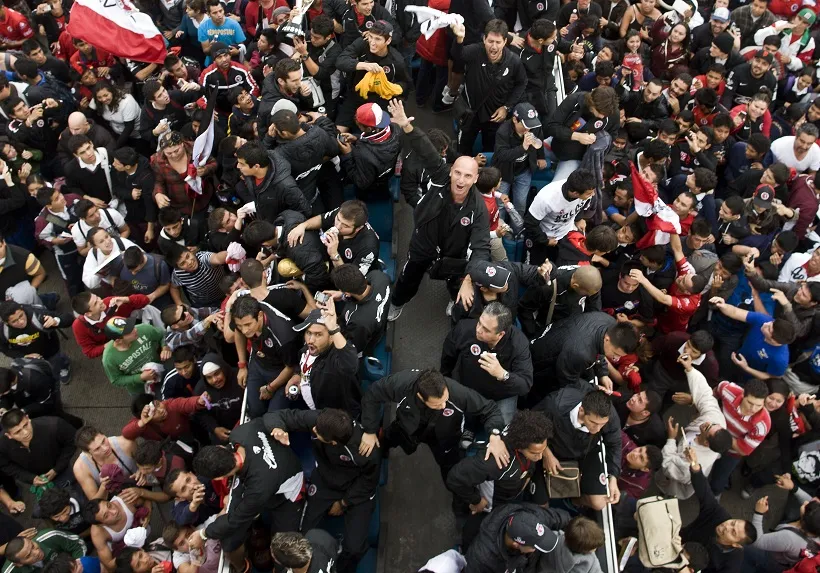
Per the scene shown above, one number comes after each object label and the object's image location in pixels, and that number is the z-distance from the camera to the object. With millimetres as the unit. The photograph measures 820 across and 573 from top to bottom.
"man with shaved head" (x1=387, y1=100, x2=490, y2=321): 5584
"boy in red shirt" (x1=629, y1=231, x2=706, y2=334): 6020
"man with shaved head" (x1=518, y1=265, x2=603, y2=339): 5277
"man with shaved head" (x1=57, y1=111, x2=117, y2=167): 7250
